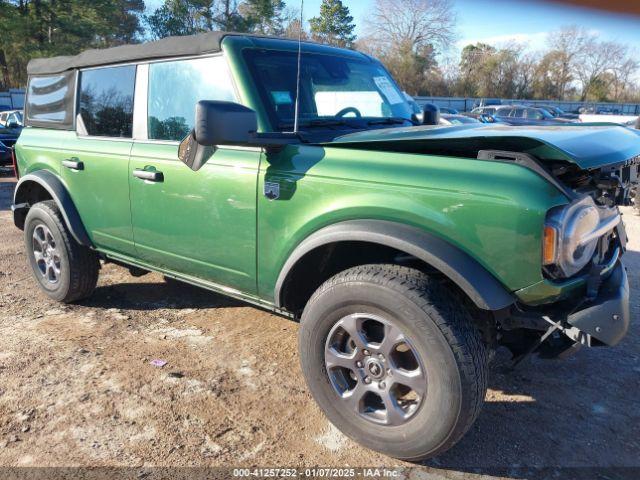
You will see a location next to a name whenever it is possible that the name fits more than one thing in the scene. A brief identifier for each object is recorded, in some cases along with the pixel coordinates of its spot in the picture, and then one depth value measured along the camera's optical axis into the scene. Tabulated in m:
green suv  2.25
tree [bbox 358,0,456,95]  43.88
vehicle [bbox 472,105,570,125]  26.77
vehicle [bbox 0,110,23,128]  15.69
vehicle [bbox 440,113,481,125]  17.68
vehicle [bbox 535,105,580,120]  30.06
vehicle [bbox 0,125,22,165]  13.02
